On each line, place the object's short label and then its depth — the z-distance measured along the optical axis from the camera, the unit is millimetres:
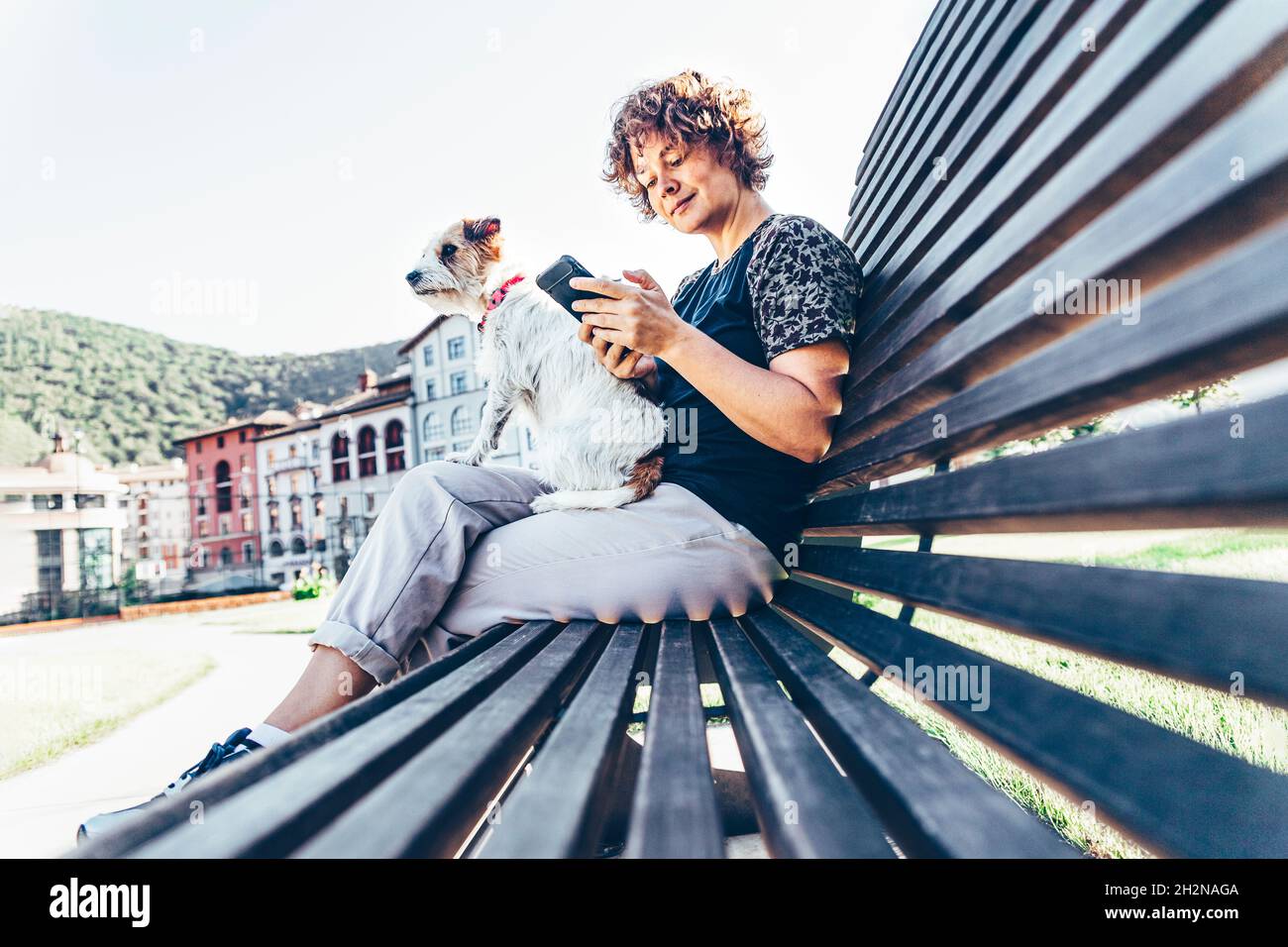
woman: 1473
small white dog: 1919
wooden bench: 517
